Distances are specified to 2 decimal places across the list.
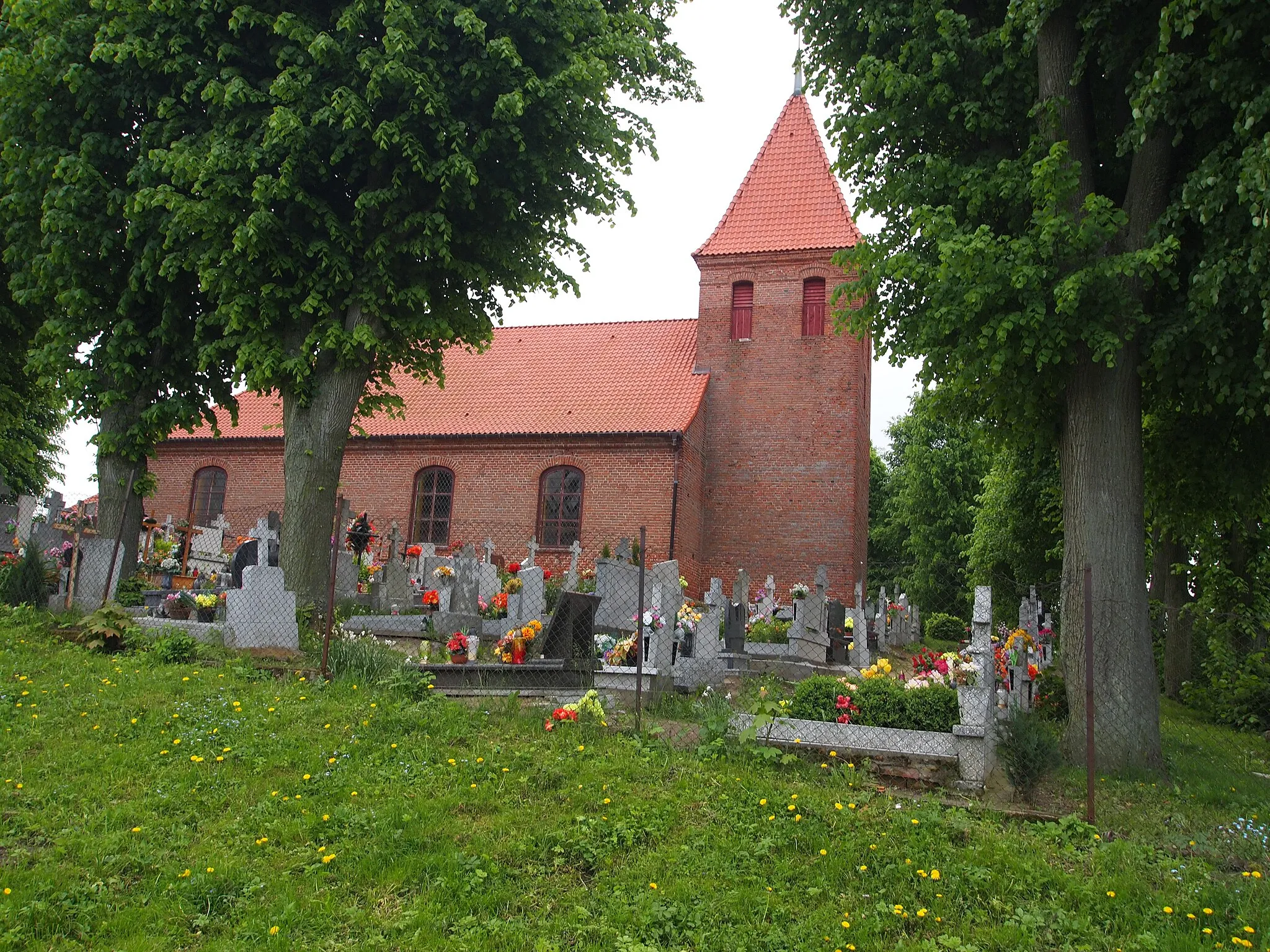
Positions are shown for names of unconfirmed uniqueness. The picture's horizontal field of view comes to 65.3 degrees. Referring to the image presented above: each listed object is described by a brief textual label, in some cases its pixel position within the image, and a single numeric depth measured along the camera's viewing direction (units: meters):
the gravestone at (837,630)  13.79
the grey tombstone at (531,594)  11.60
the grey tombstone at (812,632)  13.55
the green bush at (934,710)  7.42
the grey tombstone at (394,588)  13.92
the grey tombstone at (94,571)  11.51
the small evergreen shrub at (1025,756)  7.02
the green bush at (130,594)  11.99
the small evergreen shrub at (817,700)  7.75
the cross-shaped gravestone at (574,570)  16.30
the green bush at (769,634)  14.48
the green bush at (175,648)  9.28
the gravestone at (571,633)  9.78
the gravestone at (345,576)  13.73
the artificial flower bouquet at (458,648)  10.16
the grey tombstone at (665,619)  9.68
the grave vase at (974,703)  7.27
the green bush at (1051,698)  10.77
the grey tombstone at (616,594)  11.71
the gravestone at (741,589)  14.69
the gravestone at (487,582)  12.75
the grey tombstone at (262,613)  9.91
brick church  21.25
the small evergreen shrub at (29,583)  11.55
